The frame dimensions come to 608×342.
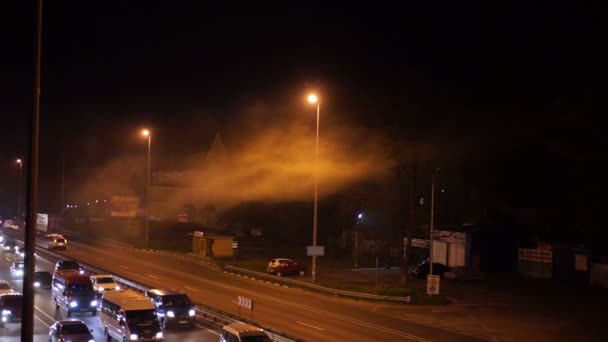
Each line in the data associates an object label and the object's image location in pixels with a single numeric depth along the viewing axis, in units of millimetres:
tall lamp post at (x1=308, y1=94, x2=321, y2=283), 36250
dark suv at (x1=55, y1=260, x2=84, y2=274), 35634
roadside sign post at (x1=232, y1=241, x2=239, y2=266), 43503
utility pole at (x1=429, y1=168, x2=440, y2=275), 35444
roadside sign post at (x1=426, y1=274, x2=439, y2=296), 32938
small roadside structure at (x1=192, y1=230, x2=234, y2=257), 53125
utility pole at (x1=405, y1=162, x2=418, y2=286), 36844
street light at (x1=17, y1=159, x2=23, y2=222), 87238
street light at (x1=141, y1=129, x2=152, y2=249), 55688
